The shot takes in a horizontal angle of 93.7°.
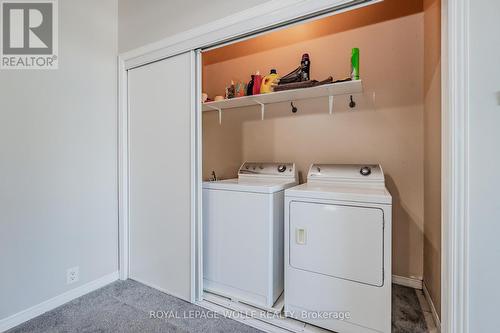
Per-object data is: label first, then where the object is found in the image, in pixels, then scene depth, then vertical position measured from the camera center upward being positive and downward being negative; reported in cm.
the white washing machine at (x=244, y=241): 174 -60
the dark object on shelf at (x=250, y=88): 239 +79
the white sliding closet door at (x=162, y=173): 189 -7
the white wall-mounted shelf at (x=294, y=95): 199 +68
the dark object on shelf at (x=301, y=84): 198 +71
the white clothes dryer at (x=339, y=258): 138 -59
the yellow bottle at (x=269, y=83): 225 +80
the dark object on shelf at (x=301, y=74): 212 +83
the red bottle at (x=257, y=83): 235 +82
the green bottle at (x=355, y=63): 187 +82
